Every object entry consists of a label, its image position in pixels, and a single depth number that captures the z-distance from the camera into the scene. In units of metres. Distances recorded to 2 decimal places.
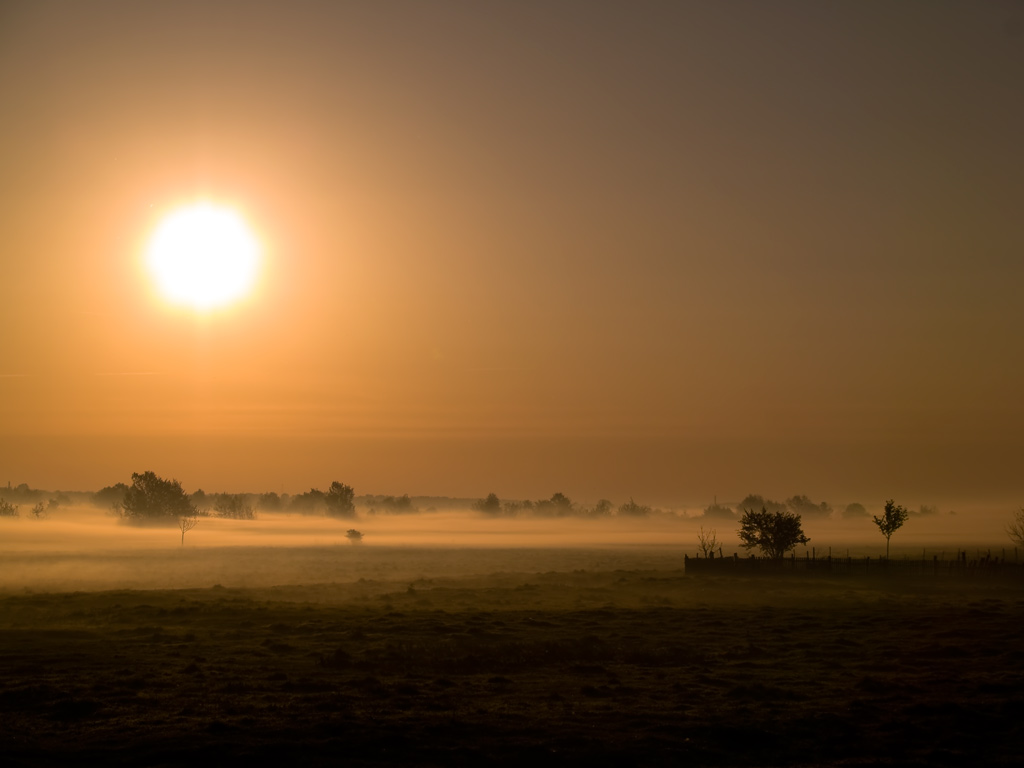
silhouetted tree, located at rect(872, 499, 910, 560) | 90.69
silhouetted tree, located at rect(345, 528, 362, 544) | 174.25
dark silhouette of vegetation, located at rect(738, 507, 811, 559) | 78.38
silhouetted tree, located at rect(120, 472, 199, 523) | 192.12
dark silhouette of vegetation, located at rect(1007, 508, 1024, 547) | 96.50
